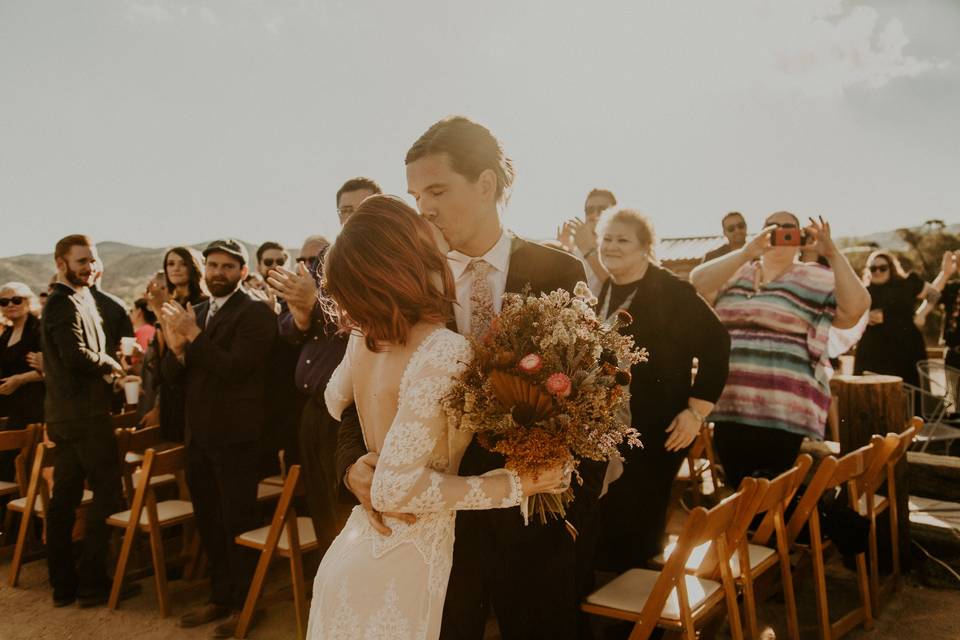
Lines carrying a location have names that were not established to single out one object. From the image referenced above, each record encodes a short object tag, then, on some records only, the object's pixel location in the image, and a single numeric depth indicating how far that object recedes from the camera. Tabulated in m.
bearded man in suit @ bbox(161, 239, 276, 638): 4.34
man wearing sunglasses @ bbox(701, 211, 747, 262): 6.49
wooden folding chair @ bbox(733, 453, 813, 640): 3.16
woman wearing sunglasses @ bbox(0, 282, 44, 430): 6.56
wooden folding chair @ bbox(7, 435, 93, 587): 4.99
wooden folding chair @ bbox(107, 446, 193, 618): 4.38
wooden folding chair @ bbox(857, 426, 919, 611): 3.93
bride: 1.85
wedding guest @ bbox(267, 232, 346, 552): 3.92
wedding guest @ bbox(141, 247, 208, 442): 4.90
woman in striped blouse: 4.02
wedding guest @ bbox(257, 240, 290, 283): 6.69
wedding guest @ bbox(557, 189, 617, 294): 4.88
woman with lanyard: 3.60
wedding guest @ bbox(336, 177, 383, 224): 4.22
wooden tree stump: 4.56
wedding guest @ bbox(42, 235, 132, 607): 4.88
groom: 2.06
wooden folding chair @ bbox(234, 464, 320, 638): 3.88
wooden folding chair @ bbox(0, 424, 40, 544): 5.45
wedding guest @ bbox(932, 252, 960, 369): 7.26
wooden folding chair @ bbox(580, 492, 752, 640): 2.62
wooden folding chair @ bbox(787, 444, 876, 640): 3.41
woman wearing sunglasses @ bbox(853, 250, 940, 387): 7.32
